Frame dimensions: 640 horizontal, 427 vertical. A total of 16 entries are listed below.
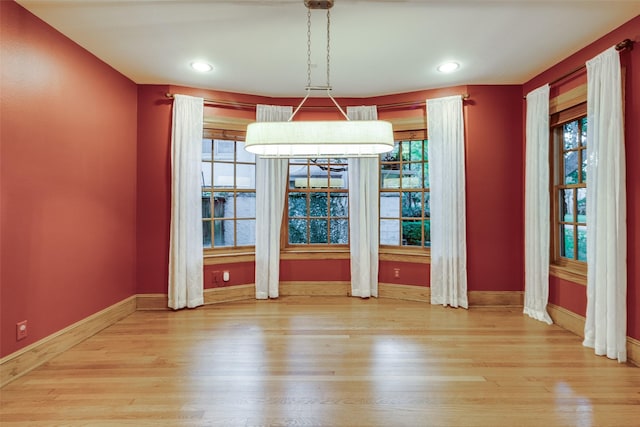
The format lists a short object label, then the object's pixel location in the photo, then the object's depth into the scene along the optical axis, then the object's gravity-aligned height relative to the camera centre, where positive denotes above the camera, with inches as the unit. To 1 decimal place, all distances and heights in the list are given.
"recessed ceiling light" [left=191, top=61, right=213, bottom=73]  137.6 +58.8
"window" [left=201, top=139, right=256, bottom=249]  175.5 +9.6
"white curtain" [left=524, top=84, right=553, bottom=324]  143.3 +3.8
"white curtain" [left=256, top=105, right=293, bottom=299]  175.6 +0.6
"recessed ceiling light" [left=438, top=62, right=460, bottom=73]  139.8 +59.6
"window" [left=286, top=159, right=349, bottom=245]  189.0 +5.7
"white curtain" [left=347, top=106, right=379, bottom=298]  177.9 -2.8
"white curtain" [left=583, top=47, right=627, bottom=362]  107.2 +0.7
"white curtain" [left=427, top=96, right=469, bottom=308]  163.9 +5.6
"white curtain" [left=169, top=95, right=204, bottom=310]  159.9 +3.2
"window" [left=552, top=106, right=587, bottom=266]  135.6 +10.2
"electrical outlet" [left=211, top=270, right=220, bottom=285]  172.4 -31.4
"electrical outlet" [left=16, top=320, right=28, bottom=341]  99.2 -33.6
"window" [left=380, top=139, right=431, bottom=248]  179.5 +9.3
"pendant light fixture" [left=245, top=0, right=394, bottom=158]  90.9 +20.9
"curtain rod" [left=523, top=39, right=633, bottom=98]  106.7 +52.2
